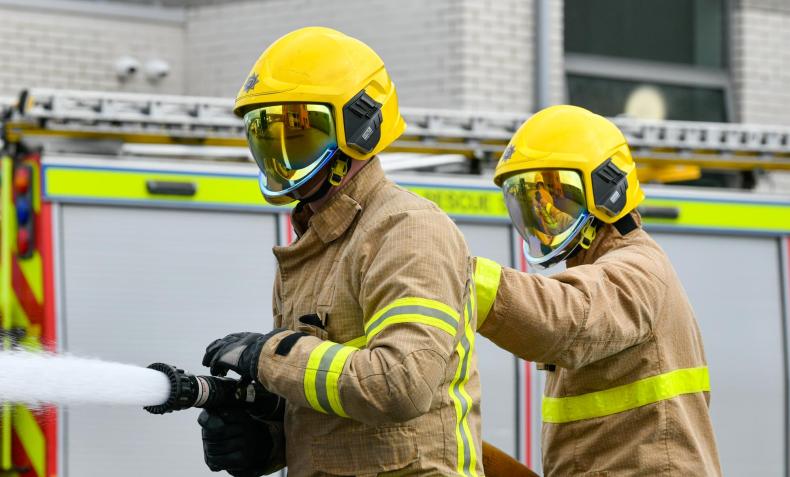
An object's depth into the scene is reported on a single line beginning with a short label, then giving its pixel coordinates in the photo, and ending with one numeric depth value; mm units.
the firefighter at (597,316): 6385
